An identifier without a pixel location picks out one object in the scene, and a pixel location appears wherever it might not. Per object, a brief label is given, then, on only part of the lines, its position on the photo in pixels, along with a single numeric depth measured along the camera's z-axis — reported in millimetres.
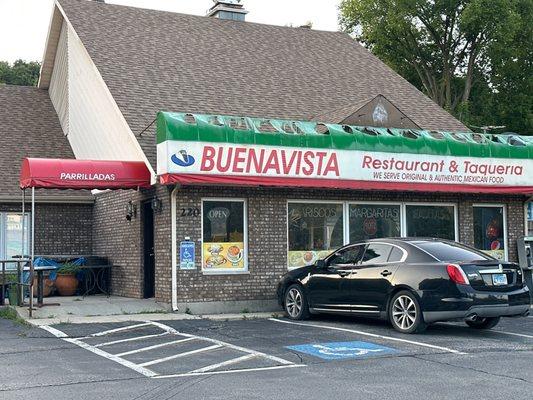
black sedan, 12211
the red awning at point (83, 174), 15406
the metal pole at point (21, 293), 16469
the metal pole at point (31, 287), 14619
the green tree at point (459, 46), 37156
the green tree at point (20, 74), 52656
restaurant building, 16016
